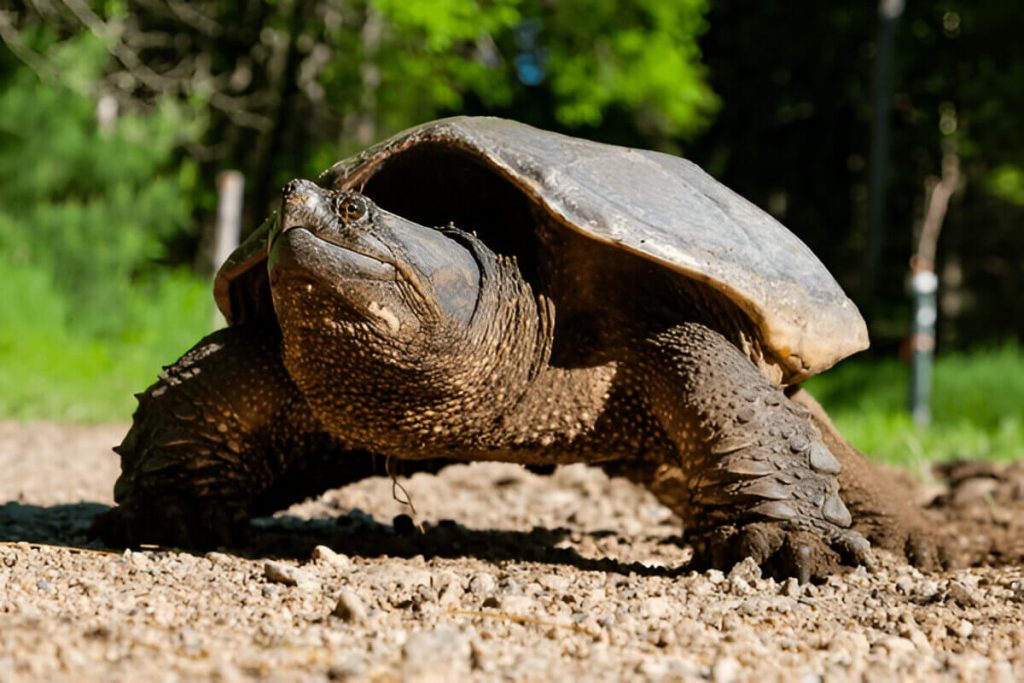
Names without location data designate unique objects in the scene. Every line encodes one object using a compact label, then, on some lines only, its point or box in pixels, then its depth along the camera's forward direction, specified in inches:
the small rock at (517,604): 83.1
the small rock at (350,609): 75.7
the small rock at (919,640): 76.0
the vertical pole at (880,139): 653.9
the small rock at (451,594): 85.3
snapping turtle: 99.2
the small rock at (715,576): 99.8
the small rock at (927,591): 93.6
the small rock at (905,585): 97.1
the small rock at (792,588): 95.6
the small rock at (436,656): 61.2
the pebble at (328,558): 105.4
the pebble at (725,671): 63.7
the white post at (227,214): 365.7
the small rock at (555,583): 93.6
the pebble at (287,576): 90.4
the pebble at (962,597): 91.2
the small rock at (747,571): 100.3
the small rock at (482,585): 90.0
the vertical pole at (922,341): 333.1
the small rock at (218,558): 102.0
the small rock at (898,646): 73.4
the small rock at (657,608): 84.2
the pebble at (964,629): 80.8
